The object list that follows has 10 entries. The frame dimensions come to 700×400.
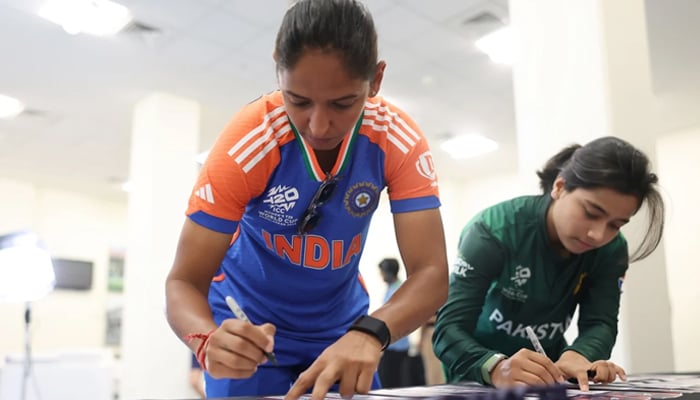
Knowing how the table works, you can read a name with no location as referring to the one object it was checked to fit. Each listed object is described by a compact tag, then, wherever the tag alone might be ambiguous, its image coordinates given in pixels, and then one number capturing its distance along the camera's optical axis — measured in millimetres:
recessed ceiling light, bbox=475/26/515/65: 3916
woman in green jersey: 1310
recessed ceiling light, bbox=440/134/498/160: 6130
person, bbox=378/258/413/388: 4617
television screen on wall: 8102
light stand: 3680
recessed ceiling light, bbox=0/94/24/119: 4973
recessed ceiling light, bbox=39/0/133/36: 3582
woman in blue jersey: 898
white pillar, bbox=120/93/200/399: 4594
